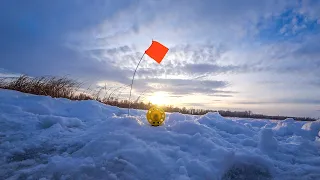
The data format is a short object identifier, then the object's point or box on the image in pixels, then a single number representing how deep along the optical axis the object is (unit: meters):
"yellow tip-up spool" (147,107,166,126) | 3.06
